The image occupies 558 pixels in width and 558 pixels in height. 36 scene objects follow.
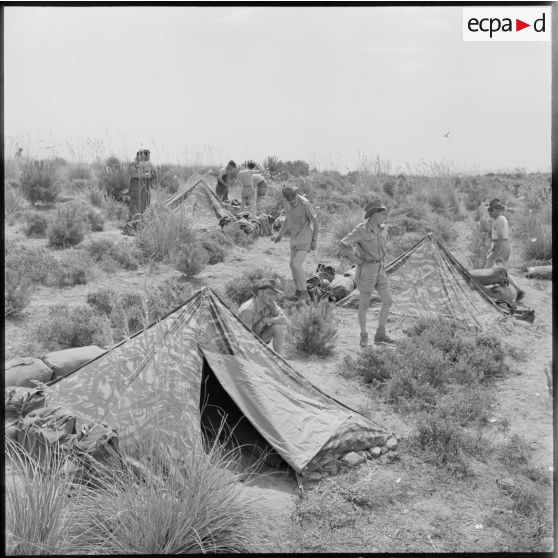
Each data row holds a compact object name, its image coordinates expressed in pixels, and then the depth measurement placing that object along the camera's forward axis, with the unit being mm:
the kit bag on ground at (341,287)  11422
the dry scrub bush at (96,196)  18672
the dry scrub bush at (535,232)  15805
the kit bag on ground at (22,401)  5746
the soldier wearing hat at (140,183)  14633
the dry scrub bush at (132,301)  9328
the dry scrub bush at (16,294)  9477
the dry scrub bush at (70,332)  8391
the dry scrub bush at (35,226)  14664
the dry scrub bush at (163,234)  13180
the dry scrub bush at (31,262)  11219
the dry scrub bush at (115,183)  19797
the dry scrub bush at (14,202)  15984
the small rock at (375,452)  6082
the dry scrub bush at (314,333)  8977
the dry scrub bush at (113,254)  12523
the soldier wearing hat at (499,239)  11352
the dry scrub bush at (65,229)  13836
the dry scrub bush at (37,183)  18000
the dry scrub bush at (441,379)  6254
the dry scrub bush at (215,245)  13883
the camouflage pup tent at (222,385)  5660
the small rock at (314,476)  5664
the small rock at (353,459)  5891
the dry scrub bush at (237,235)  15484
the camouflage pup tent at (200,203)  16688
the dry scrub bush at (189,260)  12250
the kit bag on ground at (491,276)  11375
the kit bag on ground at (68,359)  6664
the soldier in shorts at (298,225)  10391
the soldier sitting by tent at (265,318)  7527
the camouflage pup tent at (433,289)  10422
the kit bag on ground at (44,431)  5281
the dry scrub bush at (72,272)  11230
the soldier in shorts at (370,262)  8852
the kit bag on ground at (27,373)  6445
